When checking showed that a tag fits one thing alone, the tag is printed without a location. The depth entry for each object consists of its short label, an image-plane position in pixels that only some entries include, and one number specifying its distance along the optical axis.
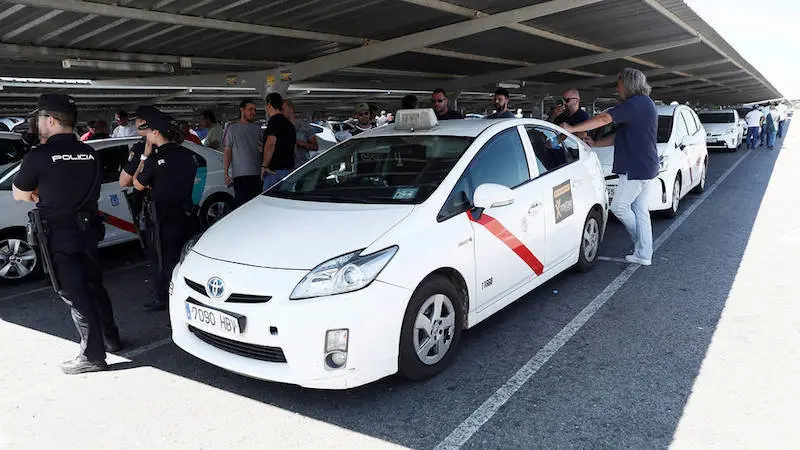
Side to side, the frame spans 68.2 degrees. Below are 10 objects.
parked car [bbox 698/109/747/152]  19.22
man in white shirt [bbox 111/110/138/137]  10.34
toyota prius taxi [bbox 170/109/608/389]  3.09
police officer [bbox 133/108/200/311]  4.51
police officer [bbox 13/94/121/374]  3.76
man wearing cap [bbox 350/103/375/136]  9.60
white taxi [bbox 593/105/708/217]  7.58
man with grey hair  5.67
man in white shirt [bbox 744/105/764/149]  20.20
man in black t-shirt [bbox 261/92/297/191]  6.76
